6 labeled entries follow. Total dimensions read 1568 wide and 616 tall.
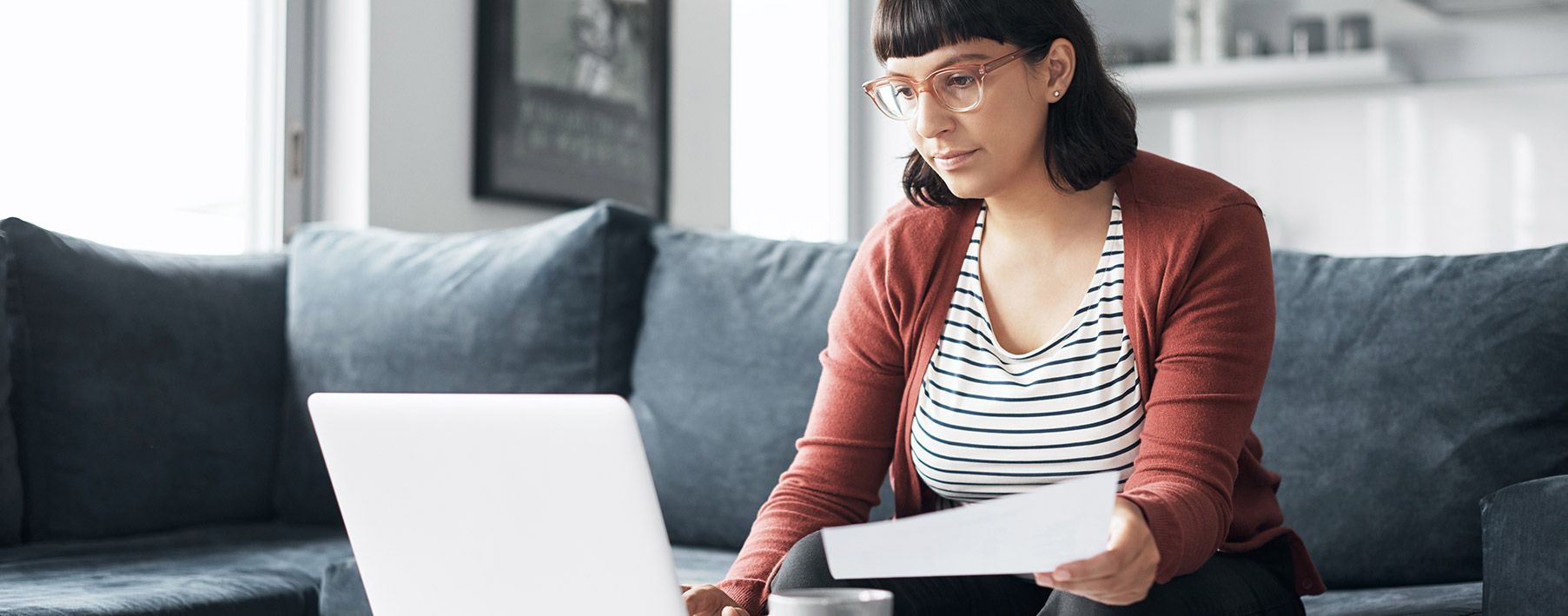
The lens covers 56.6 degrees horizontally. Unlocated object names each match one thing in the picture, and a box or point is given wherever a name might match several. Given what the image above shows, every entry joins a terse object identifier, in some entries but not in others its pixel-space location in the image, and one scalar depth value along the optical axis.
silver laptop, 0.89
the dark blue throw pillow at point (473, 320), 2.06
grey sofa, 1.58
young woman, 1.17
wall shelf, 4.19
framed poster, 2.90
